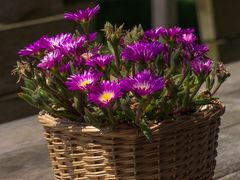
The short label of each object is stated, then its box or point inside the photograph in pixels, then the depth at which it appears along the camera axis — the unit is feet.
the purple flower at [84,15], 3.98
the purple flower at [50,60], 3.80
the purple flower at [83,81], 3.70
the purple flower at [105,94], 3.65
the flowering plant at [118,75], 3.70
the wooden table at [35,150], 5.07
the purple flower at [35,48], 3.91
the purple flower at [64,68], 3.84
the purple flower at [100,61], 3.80
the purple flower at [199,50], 3.96
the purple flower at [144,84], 3.63
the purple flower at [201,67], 3.88
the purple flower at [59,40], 3.93
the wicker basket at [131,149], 3.81
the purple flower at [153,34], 4.08
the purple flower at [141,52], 3.76
